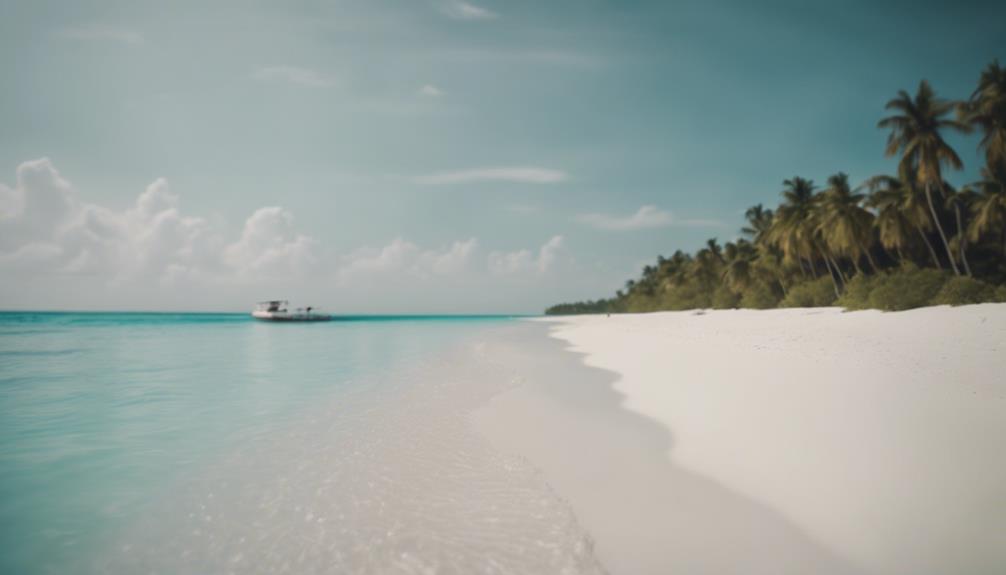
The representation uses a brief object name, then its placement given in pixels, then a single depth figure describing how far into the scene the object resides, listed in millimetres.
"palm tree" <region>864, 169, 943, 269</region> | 28844
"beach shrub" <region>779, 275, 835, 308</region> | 34153
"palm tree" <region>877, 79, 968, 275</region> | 26062
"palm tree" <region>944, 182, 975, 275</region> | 26109
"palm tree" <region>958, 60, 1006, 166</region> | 22766
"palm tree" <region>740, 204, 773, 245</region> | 51353
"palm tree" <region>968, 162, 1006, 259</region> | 24609
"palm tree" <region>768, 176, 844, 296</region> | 36000
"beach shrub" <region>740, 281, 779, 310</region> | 41875
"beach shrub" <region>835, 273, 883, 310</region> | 22708
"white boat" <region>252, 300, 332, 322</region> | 76250
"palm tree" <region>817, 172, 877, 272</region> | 30859
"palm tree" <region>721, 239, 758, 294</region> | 48500
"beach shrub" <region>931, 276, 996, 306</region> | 17469
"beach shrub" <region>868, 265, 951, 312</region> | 18859
